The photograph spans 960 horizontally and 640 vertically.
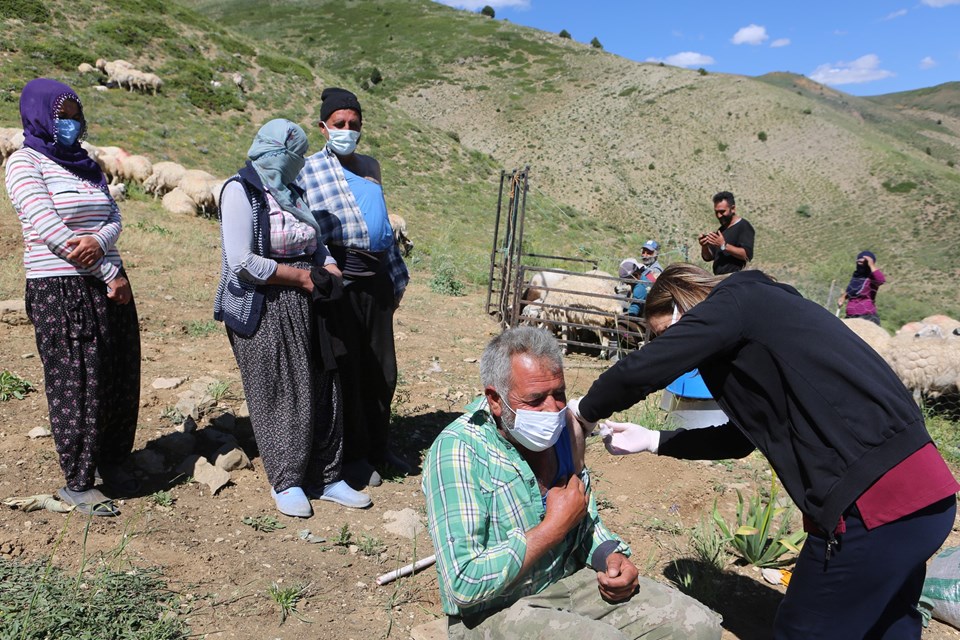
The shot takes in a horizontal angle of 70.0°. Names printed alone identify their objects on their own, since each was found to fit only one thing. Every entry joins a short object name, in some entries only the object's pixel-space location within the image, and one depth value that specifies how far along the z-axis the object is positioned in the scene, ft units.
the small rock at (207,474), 11.16
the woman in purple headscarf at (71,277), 9.05
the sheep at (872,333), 24.03
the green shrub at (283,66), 84.33
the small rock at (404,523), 10.64
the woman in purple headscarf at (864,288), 26.18
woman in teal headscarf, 9.74
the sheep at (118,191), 37.98
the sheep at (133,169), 44.80
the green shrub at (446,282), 31.35
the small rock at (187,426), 12.90
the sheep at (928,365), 21.54
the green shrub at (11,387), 13.34
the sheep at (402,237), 41.68
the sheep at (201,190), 40.40
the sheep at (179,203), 38.96
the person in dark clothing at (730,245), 18.94
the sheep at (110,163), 44.86
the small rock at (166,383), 14.67
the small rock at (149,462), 11.52
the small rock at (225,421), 13.20
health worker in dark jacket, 5.74
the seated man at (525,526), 5.76
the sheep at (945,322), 27.24
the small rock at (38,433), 11.91
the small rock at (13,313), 17.51
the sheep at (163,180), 43.29
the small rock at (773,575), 10.27
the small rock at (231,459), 11.61
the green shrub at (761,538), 10.16
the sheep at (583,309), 24.59
